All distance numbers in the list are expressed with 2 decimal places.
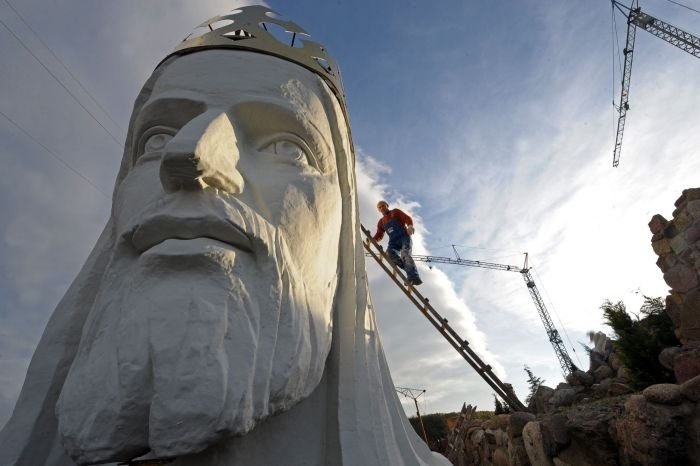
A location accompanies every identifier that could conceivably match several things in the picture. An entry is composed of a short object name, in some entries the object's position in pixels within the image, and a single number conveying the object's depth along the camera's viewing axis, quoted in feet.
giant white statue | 3.25
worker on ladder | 19.49
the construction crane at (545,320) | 101.40
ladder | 16.06
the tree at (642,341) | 18.42
